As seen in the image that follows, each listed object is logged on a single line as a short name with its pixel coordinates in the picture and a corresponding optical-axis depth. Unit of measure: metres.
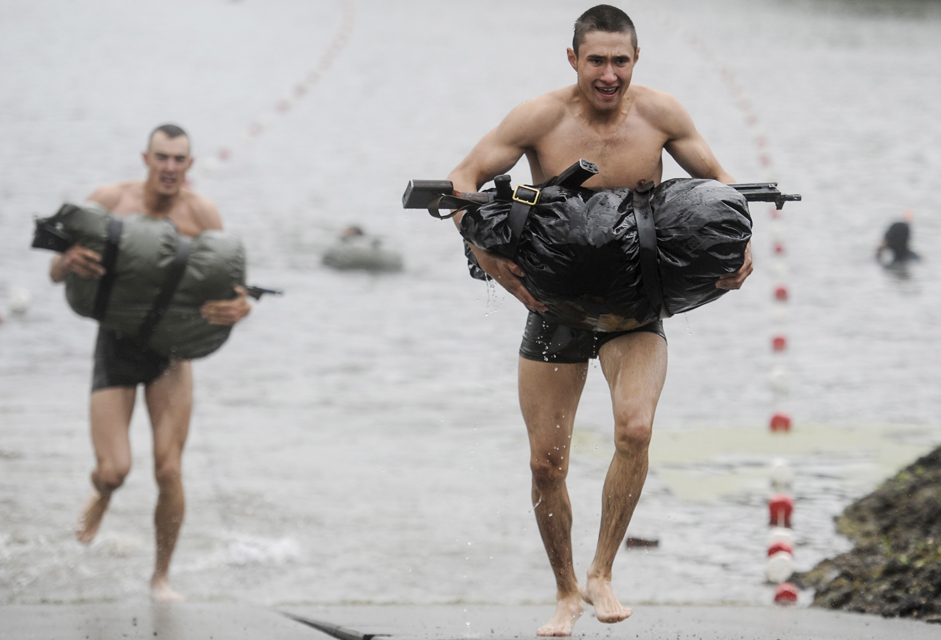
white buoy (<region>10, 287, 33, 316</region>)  26.80
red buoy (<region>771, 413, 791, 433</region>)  19.34
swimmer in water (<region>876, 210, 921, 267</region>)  32.50
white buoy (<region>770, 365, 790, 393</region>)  21.75
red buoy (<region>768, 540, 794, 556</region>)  13.81
